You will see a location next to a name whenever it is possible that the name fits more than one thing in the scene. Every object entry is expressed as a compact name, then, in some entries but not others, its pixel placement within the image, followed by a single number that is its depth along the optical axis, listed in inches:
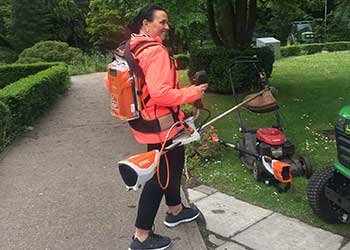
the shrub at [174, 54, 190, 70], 711.7
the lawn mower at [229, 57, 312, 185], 182.7
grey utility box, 784.2
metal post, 1115.8
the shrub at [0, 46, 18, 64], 1110.4
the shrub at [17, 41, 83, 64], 844.6
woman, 115.5
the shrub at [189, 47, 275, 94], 373.7
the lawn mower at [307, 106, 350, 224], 140.6
